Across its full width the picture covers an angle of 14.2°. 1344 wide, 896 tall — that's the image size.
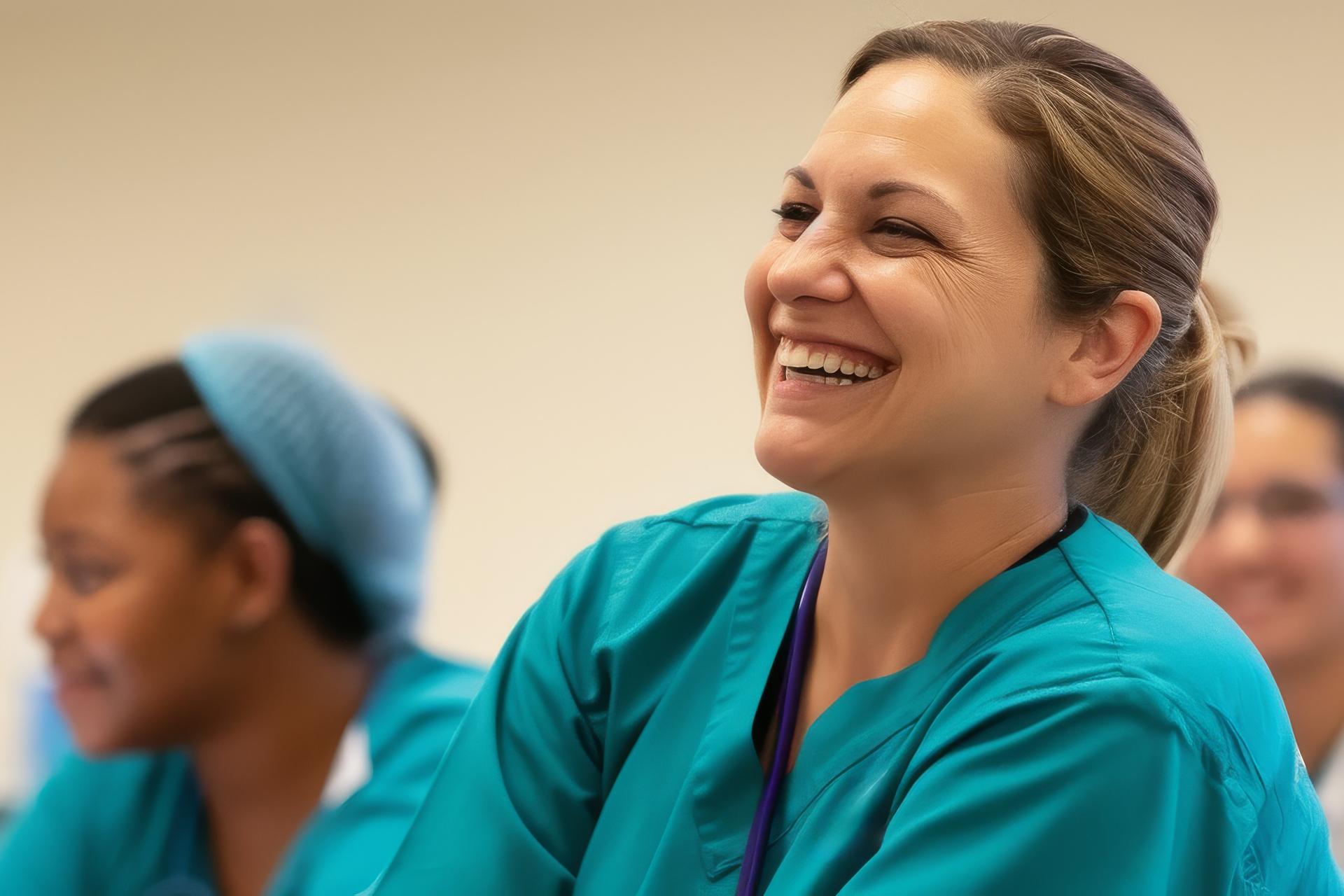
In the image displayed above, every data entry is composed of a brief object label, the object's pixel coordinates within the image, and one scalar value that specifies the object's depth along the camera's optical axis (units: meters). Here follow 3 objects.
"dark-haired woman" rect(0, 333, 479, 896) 2.50
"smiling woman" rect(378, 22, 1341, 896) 2.08
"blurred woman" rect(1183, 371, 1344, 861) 2.80
